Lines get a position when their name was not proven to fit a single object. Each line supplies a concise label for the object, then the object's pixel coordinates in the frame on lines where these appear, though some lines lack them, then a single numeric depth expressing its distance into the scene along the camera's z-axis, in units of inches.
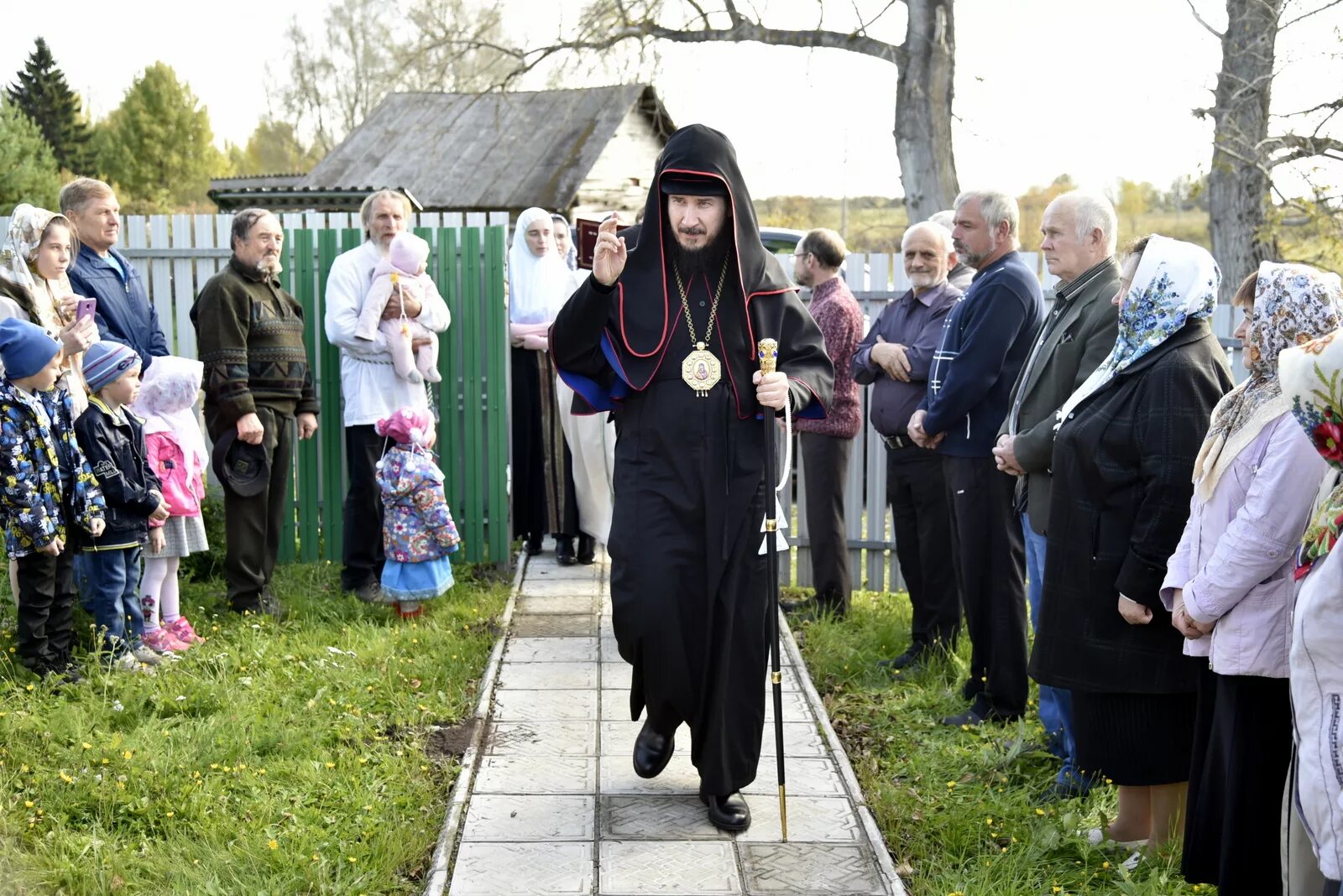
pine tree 1704.0
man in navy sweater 210.8
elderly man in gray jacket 177.6
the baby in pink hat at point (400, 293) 287.0
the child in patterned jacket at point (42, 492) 205.8
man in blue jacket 249.8
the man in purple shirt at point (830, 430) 278.8
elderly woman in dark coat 150.3
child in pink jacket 242.1
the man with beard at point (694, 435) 170.7
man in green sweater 261.3
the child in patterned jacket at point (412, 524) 273.4
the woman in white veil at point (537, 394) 326.0
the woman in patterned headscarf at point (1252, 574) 127.1
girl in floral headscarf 222.7
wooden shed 849.5
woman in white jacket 103.0
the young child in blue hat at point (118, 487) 219.8
